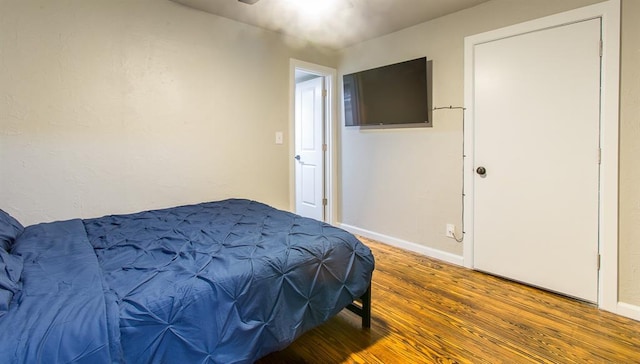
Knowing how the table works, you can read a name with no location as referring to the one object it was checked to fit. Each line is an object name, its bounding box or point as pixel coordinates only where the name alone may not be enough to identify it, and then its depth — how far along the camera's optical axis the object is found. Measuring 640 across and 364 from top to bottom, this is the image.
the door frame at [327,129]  3.56
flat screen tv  3.04
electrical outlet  3.01
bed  0.97
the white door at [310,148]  4.13
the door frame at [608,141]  2.09
